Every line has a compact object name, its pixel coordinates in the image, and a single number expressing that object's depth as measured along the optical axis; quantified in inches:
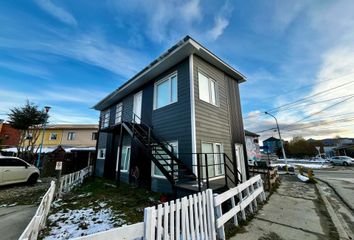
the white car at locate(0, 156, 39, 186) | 360.5
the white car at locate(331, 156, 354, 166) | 1125.7
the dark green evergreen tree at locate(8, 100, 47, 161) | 622.8
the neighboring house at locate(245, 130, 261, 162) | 714.9
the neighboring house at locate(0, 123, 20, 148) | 1026.7
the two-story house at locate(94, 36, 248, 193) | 262.4
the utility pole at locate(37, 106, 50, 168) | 639.9
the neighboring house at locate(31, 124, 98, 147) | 1023.0
